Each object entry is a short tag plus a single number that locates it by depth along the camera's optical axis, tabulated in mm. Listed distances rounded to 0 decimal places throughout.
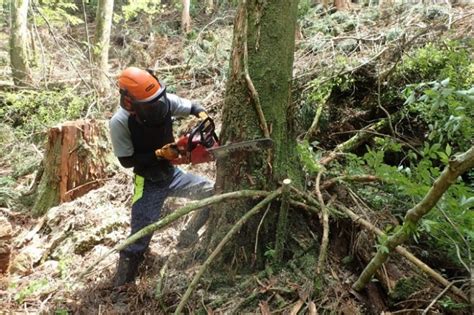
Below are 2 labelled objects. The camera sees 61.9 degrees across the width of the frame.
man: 3303
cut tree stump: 5062
